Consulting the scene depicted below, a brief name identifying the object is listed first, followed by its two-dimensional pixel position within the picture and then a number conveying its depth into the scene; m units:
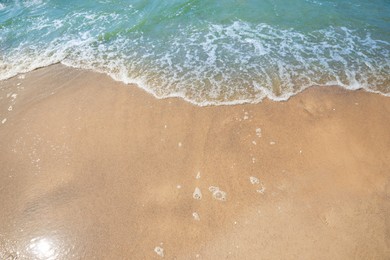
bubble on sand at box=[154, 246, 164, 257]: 4.08
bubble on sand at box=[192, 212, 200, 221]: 4.44
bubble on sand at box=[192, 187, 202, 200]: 4.69
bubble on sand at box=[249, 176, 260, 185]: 4.82
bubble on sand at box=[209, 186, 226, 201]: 4.66
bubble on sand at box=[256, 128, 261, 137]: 5.56
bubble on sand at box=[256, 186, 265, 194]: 4.69
